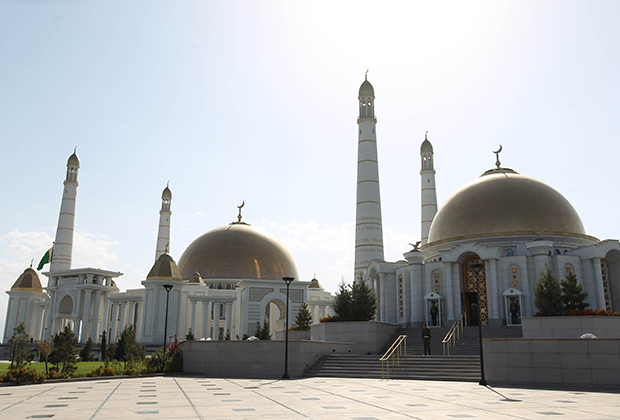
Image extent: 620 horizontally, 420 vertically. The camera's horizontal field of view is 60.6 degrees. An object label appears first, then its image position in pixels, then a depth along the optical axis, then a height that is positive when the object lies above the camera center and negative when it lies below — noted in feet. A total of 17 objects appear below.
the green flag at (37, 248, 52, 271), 196.40 +24.92
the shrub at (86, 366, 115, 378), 65.92 -5.32
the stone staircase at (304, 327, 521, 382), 63.57 -4.37
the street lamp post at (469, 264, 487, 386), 55.31 -4.55
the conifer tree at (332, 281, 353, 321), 95.35 +4.48
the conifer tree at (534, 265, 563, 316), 81.00 +5.67
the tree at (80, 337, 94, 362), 106.63 -5.05
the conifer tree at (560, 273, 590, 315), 80.94 +5.68
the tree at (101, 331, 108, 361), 110.14 -4.31
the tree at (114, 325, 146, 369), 71.46 -3.15
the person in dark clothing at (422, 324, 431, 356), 75.95 -0.94
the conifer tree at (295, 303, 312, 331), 121.70 +2.68
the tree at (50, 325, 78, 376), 63.57 -3.16
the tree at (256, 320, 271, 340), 119.81 -0.79
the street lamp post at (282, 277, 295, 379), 65.41 -3.81
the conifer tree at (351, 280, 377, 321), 95.35 +4.83
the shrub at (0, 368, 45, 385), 55.31 -5.04
